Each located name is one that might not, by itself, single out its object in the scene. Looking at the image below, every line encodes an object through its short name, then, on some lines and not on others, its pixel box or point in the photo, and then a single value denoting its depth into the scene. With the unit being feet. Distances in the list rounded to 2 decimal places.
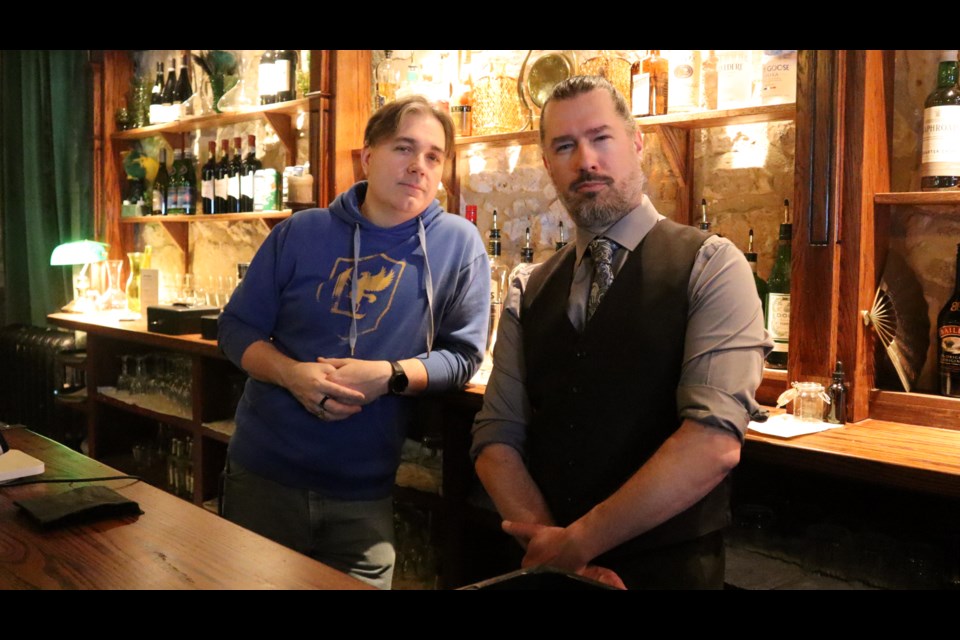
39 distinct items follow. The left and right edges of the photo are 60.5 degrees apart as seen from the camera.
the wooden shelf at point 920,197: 5.81
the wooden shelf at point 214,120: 11.71
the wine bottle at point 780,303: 6.80
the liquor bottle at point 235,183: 13.14
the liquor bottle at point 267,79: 12.12
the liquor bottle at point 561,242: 8.46
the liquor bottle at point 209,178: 13.66
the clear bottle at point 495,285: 8.39
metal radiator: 15.05
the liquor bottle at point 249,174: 12.75
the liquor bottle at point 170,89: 15.31
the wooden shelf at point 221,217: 11.96
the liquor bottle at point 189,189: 14.25
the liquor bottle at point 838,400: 6.08
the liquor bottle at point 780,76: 6.61
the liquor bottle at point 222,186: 13.42
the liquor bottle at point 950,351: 6.08
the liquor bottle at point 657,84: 7.62
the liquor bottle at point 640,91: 7.61
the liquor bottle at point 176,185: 14.42
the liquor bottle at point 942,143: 5.98
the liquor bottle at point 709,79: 7.38
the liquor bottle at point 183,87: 15.11
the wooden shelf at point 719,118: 6.66
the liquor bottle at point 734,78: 6.99
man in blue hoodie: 6.63
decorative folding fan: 6.38
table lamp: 14.10
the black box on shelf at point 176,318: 11.19
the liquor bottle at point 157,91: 15.46
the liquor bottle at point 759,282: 7.25
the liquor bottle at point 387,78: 10.67
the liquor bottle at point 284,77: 12.04
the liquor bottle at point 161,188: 14.99
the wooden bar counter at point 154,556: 3.69
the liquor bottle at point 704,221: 7.38
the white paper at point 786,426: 5.55
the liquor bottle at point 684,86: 7.52
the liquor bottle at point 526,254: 8.38
